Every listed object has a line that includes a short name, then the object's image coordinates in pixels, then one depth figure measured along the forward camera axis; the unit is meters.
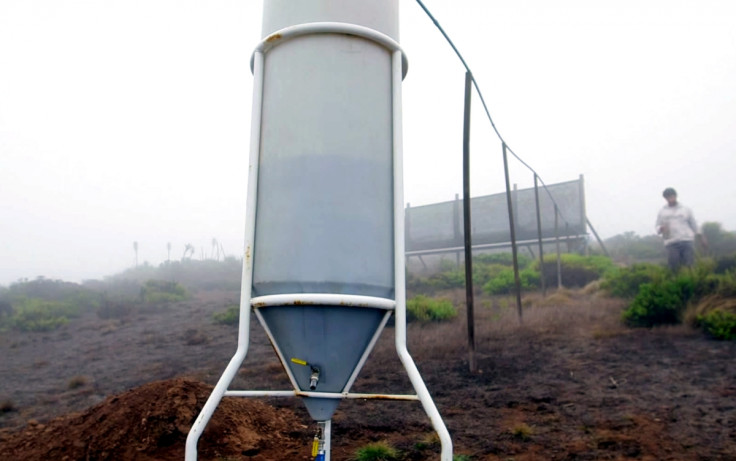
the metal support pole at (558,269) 12.66
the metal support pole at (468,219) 6.14
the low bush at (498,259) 19.59
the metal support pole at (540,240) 10.35
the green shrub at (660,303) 7.68
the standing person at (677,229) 9.02
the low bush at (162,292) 17.19
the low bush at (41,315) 14.05
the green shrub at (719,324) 6.65
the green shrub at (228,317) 12.16
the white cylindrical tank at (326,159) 2.57
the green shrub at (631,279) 9.60
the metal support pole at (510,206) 8.08
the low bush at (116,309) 14.77
